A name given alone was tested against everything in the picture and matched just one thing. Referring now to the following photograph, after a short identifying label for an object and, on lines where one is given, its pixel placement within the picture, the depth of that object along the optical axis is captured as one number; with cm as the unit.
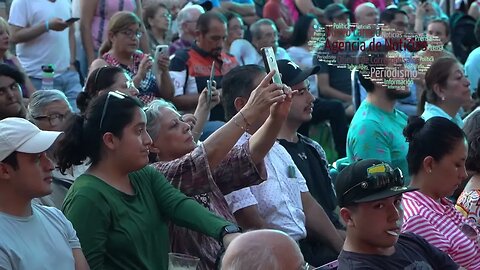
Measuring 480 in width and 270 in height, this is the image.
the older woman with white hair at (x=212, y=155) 977
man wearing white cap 850
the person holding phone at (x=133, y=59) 1521
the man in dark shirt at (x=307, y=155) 1205
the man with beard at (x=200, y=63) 1672
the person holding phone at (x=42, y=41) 1773
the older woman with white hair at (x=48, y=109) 1205
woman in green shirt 900
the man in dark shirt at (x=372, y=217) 858
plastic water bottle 1680
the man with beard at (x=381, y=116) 1364
